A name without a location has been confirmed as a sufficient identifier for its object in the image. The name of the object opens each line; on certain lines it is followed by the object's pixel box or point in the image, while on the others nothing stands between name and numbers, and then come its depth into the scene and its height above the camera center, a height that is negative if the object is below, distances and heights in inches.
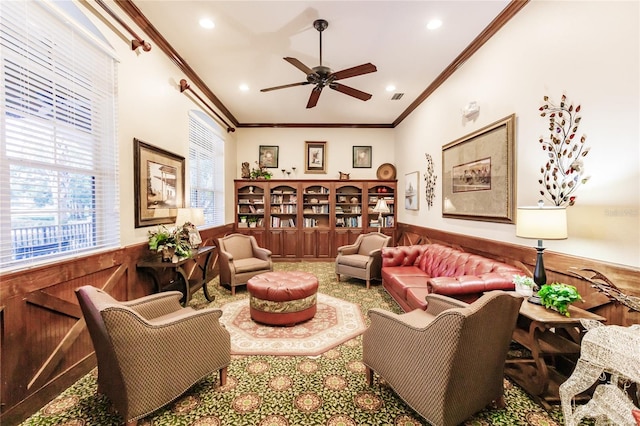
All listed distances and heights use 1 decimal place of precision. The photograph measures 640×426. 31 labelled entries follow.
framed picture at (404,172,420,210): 204.7 +14.8
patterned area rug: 98.3 -51.5
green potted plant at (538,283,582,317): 70.9 -24.1
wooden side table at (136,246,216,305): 112.8 -31.5
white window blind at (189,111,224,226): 171.9 +30.6
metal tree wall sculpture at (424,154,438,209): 177.5 +18.2
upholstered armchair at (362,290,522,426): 54.9 -34.0
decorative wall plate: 252.5 +35.3
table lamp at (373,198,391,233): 221.9 +1.2
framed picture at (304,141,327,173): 256.1 +51.9
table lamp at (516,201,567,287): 74.5 -4.3
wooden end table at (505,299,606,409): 69.7 -39.0
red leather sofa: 89.5 -27.7
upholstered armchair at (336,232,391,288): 168.9 -33.0
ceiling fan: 111.5 +59.5
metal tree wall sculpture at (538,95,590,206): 82.7 +17.3
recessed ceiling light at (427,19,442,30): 111.7 +78.8
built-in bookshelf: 246.7 -5.7
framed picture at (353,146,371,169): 257.1 +50.0
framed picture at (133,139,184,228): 110.7 +11.9
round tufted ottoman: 113.7 -40.2
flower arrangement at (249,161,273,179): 247.6 +32.8
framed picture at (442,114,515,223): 109.5 +16.4
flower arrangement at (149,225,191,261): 112.8 -14.5
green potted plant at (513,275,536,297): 80.9 -23.9
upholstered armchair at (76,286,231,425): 57.7 -34.5
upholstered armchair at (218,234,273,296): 158.4 -33.2
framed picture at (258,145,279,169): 255.4 +51.8
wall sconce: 129.2 +49.0
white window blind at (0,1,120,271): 66.6 +20.5
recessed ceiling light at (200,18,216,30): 111.3 +79.2
